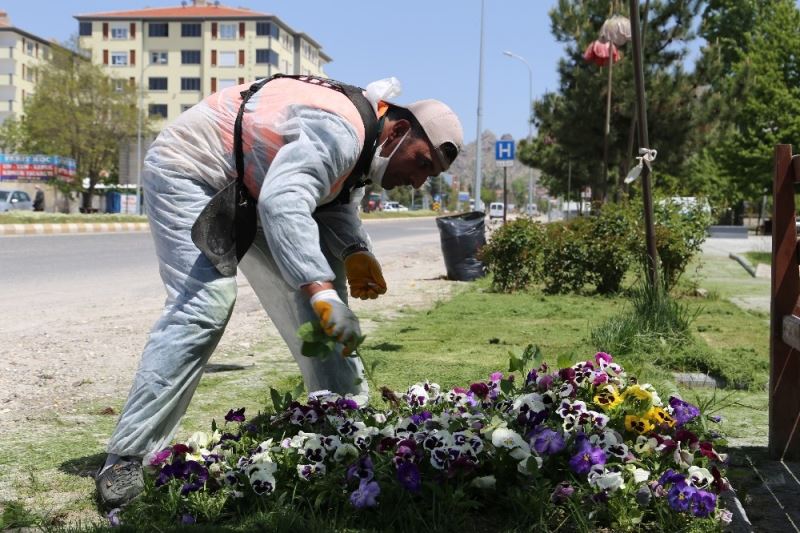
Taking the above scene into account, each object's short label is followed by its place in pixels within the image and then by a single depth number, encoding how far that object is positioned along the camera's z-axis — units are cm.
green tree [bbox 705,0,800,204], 4141
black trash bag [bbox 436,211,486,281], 1463
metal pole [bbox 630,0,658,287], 710
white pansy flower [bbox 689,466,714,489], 305
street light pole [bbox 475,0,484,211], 2748
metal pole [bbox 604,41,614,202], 1566
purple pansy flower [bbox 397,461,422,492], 301
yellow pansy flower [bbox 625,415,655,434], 335
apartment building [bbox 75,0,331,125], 10506
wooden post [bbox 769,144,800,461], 404
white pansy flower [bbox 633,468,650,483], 303
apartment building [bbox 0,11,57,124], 10150
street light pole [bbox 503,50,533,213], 5379
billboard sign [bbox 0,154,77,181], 5525
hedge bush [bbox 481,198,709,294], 1156
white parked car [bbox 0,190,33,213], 4361
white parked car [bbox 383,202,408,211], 10868
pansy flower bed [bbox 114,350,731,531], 301
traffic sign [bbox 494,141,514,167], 2148
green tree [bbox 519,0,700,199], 2558
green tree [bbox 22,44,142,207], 5266
